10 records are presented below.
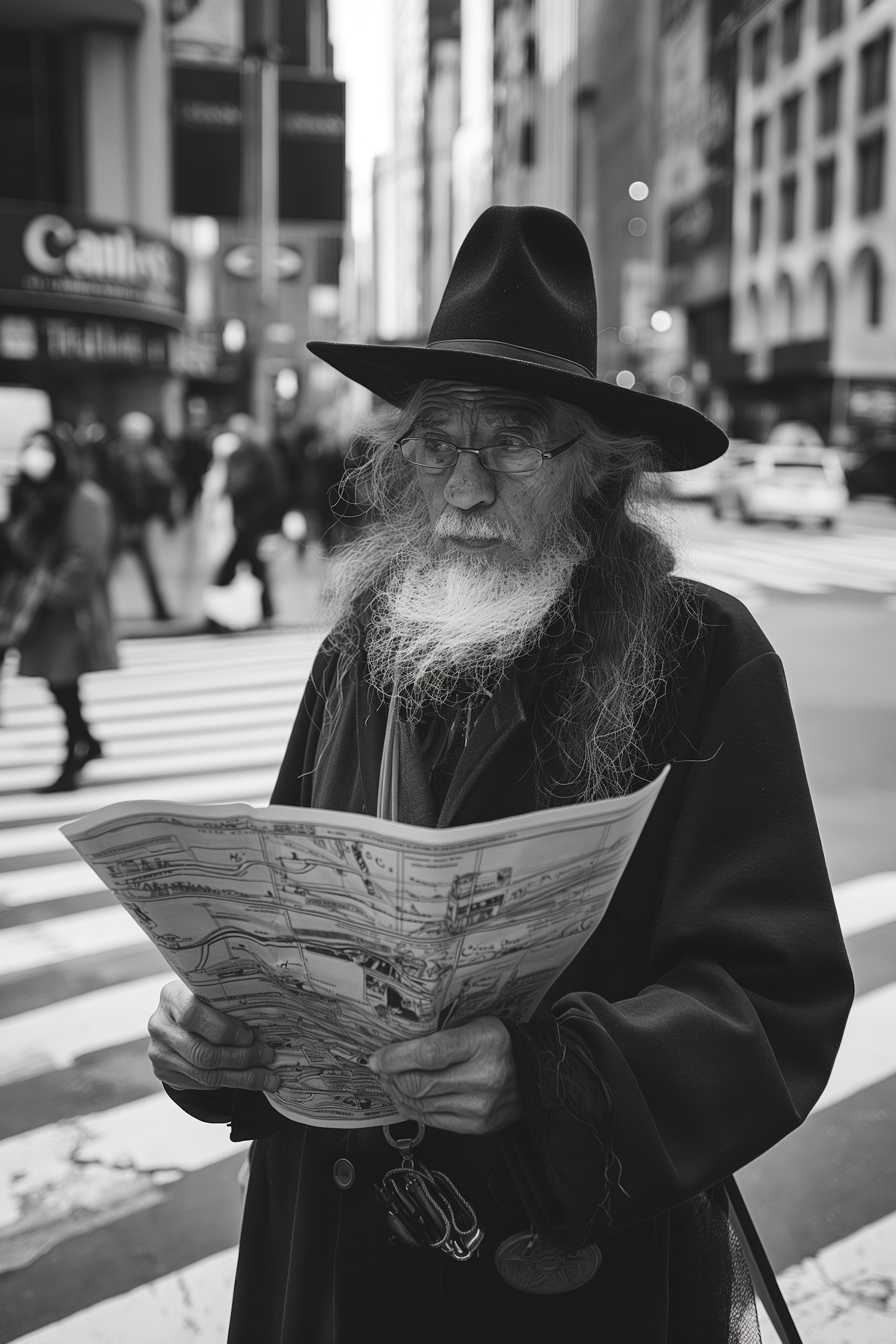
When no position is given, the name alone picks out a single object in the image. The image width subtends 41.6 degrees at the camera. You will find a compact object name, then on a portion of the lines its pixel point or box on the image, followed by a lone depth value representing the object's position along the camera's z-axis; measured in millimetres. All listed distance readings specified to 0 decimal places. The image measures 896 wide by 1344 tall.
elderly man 1276
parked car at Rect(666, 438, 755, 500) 28433
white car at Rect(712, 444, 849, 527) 23250
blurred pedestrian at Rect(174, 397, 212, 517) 20953
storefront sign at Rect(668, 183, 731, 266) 58875
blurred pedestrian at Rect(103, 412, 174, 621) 12484
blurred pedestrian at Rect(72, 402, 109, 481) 16984
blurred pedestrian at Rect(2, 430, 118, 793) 6668
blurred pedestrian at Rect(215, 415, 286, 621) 11648
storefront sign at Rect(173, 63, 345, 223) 14664
